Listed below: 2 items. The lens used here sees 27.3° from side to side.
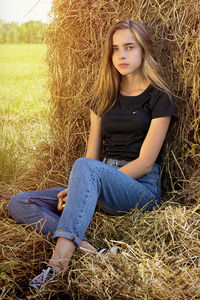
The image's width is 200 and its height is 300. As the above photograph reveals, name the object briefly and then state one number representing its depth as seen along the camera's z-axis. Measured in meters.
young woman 2.23
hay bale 2.80
